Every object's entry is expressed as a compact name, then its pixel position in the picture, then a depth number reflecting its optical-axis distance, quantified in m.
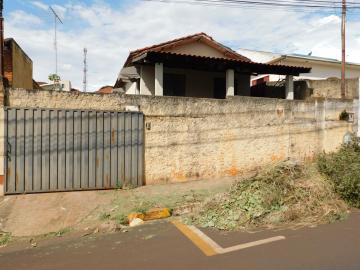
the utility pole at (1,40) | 7.80
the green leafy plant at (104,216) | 6.58
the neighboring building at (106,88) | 32.06
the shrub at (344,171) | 6.85
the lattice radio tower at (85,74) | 37.42
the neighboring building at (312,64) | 20.78
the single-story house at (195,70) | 11.88
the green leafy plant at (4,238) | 5.67
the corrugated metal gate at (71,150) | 7.72
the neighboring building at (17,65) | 9.61
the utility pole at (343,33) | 14.73
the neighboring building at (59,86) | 20.82
